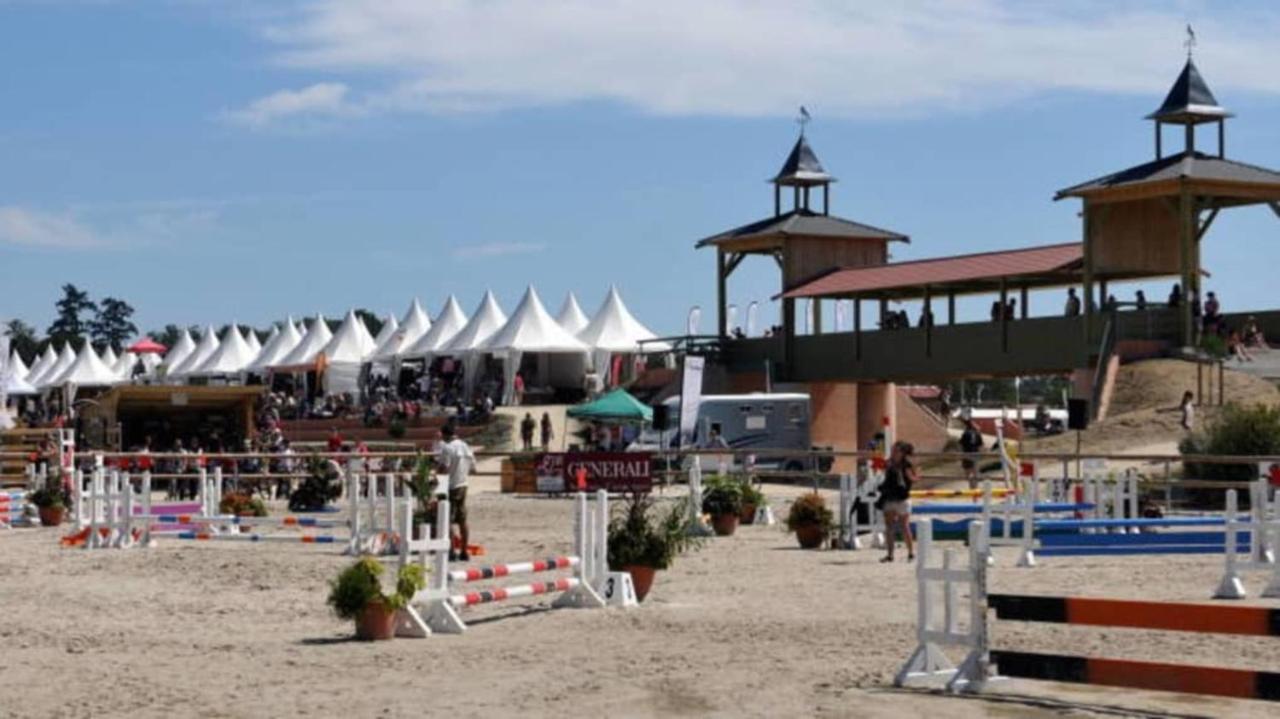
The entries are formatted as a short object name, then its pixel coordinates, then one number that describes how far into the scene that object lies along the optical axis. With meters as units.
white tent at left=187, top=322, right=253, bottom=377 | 79.12
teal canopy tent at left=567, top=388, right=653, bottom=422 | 50.53
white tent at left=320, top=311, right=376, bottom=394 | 74.81
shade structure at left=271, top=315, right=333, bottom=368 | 76.50
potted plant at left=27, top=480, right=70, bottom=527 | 35.47
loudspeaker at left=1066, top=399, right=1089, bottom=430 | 33.84
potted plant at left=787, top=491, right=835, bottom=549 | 27.73
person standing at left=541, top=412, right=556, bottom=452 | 57.44
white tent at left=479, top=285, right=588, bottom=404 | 64.50
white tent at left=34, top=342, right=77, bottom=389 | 85.19
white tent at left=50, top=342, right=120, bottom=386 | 82.38
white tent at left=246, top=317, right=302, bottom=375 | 78.12
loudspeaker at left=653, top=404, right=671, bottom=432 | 46.59
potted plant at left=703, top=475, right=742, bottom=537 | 31.03
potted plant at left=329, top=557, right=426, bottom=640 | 16.22
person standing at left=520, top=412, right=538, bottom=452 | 57.62
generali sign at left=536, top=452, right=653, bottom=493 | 30.97
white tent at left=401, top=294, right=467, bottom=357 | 69.75
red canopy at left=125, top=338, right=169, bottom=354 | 80.88
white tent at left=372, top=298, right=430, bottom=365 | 72.19
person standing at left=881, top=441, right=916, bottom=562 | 24.73
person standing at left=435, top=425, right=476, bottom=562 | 24.34
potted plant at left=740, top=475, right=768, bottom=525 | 33.76
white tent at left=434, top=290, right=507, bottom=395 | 66.94
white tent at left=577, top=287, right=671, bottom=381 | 65.38
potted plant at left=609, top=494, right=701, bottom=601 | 19.23
